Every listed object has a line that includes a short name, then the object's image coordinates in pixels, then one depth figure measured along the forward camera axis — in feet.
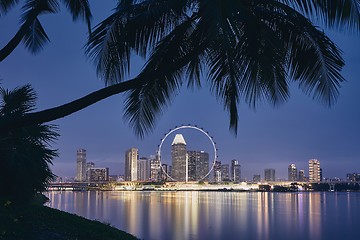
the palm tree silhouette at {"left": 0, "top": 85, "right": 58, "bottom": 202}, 31.48
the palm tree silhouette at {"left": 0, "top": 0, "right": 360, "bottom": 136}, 15.20
